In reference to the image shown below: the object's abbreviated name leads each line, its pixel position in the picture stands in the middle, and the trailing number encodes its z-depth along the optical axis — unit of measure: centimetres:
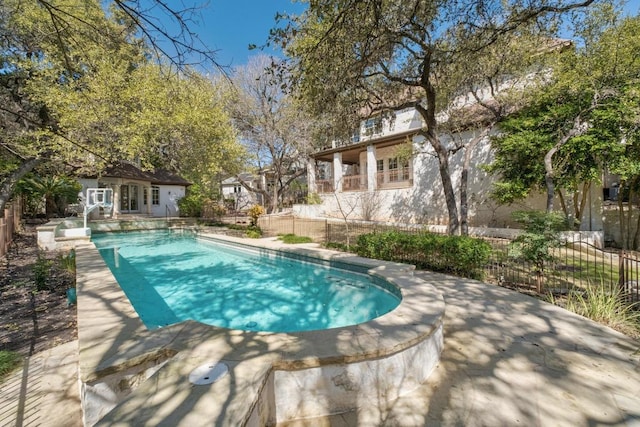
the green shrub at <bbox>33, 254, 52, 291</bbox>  592
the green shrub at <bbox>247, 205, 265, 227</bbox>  1582
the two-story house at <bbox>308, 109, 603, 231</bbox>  1390
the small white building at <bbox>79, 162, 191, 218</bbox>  2177
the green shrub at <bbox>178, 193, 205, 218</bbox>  2431
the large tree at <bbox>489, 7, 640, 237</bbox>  854
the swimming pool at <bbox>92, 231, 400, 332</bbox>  597
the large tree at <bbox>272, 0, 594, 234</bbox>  475
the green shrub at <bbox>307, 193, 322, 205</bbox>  1953
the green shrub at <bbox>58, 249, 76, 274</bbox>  747
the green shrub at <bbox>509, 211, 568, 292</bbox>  532
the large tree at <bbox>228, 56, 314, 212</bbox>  2109
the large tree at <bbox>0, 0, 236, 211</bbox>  1170
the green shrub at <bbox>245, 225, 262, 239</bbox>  1435
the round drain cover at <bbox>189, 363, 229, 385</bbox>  221
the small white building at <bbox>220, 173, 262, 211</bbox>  3222
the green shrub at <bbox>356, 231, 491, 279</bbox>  669
